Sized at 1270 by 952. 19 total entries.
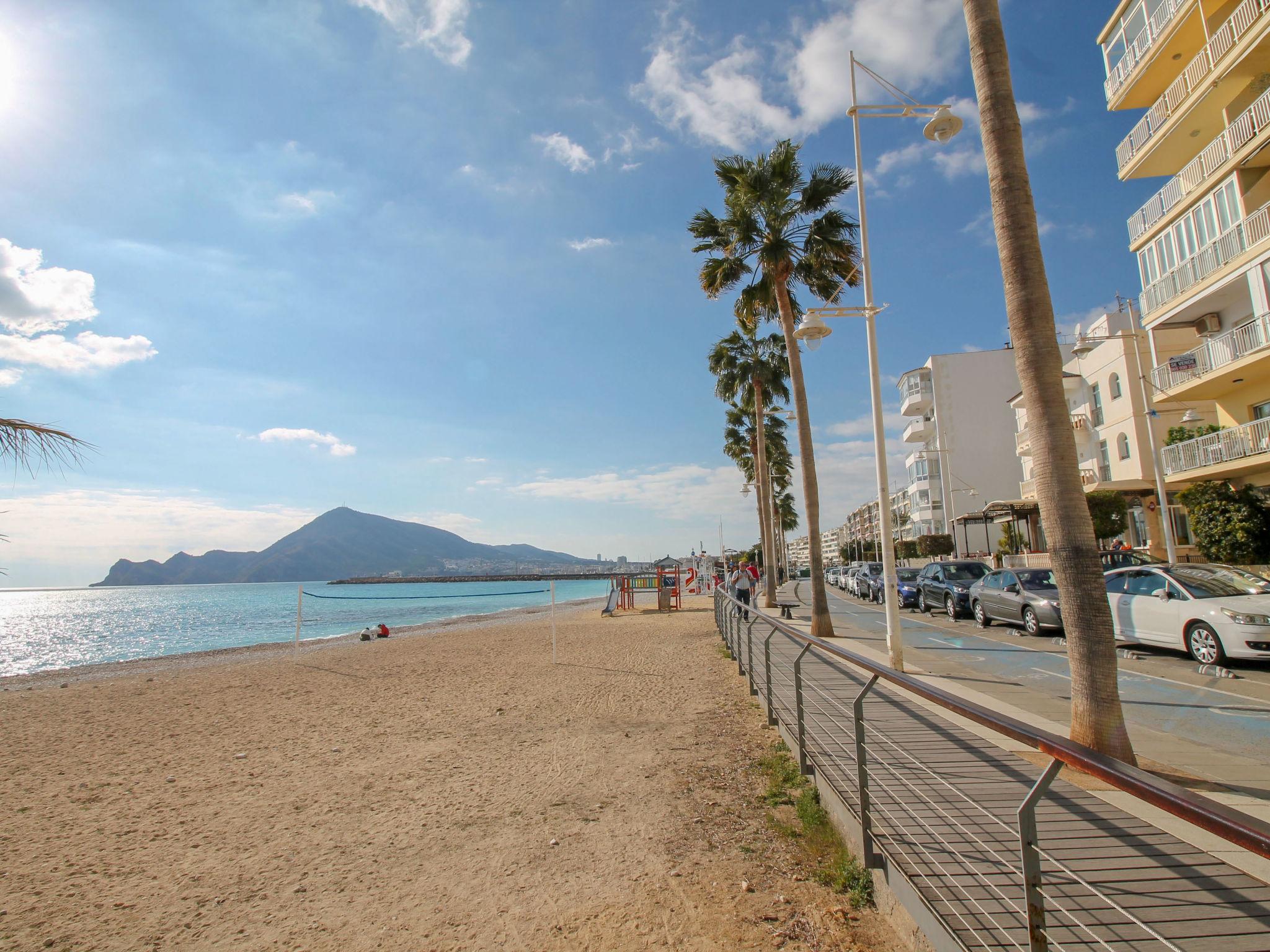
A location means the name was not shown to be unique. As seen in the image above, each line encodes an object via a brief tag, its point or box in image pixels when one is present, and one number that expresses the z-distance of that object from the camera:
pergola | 28.98
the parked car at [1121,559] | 18.42
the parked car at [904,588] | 23.70
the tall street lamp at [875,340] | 10.57
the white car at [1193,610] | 9.52
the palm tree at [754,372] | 28.94
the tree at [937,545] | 50.28
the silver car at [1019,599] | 14.42
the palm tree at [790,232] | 16.78
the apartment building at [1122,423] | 26.86
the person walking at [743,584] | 22.39
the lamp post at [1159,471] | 19.27
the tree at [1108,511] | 27.33
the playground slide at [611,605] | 32.44
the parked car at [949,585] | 19.34
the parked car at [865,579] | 30.59
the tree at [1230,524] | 16.73
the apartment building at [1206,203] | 17.05
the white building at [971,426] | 53.50
